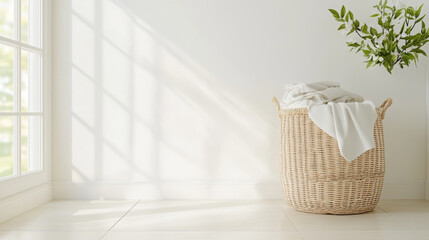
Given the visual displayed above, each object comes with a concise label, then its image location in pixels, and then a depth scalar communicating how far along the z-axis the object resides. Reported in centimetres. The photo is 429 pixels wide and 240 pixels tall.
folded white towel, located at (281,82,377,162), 193
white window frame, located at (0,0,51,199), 219
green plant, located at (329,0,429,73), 222
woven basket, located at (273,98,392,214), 201
